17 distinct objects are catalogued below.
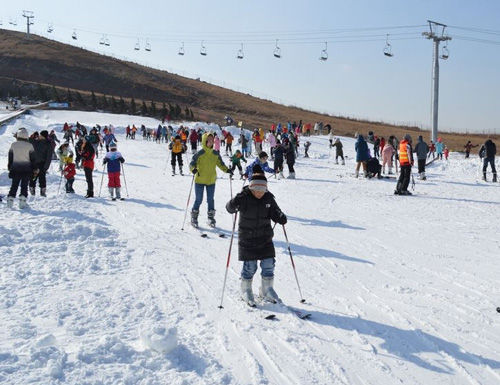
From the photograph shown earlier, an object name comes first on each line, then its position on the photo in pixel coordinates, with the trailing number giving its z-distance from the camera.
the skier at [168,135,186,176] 19.59
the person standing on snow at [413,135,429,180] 18.94
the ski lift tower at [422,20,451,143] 31.17
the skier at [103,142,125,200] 13.46
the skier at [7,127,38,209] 10.66
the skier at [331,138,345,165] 24.96
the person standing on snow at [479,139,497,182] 18.58
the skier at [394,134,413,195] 15.04
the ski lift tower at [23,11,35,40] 93.93
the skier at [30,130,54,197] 13.21
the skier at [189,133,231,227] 9.73
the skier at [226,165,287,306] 5.64
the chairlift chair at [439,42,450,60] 32.09
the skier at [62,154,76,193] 13.85
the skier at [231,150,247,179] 17.05
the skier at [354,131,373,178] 18.56
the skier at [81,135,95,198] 13.68
